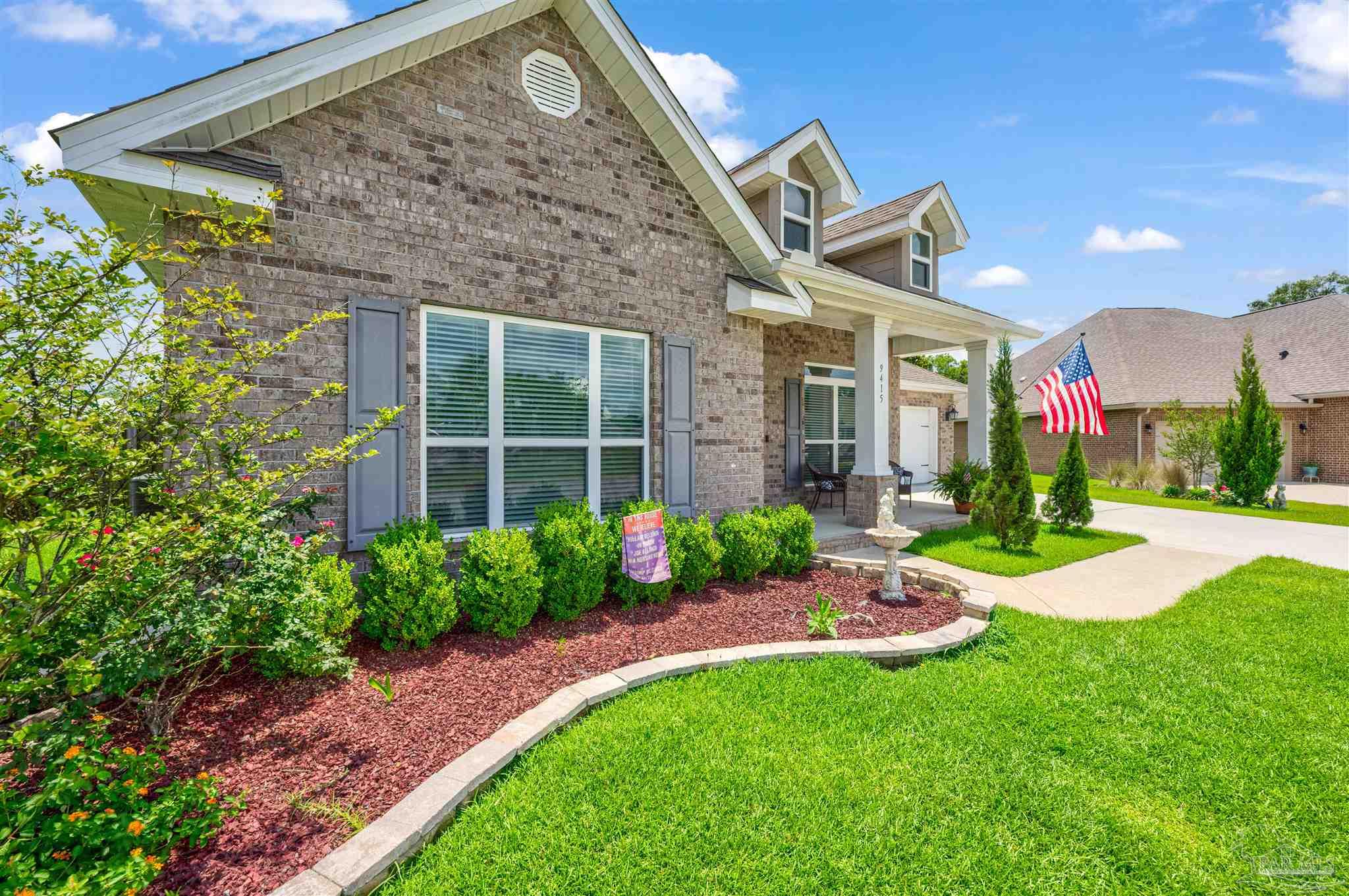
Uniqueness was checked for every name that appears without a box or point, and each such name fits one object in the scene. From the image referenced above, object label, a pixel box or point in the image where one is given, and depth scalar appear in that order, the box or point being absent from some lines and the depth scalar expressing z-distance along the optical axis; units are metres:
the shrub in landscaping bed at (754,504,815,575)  6.51
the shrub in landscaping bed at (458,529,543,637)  4.55
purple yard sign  4.81
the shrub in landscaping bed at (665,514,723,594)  5.87
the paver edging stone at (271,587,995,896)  2.22
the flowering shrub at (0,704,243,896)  1.96
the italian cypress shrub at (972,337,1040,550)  8.15
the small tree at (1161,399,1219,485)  16.41
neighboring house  20.36
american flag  10.84
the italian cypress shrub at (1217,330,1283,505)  14.29
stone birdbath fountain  5.78
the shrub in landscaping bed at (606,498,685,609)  5.43
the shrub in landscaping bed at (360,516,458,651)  4.24
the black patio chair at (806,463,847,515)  10.77
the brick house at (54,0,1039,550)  4.58
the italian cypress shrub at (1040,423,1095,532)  9.94
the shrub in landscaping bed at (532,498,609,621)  4.95
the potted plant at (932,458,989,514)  10.92
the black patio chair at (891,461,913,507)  12.88
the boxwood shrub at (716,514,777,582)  6.24
